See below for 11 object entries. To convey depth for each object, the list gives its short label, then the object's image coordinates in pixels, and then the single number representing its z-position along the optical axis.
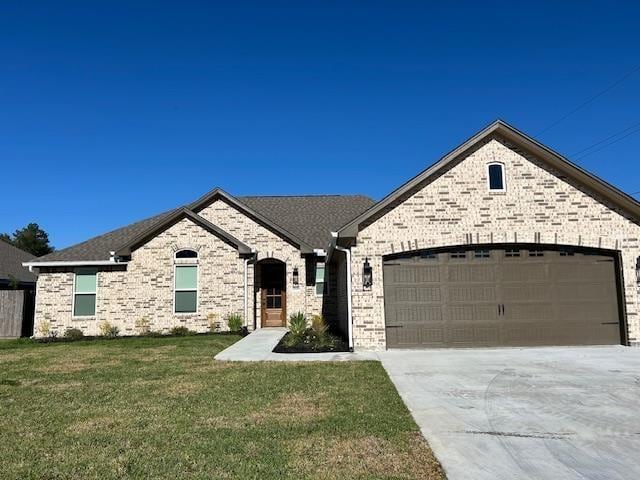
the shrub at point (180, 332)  17.52
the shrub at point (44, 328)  18.05
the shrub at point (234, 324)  17.62
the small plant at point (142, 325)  17.81
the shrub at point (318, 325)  14.61
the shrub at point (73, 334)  17.39
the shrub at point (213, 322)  17.86
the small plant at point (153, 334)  17.58
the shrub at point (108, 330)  17.73
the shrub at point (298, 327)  15.04
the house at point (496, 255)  12.64
